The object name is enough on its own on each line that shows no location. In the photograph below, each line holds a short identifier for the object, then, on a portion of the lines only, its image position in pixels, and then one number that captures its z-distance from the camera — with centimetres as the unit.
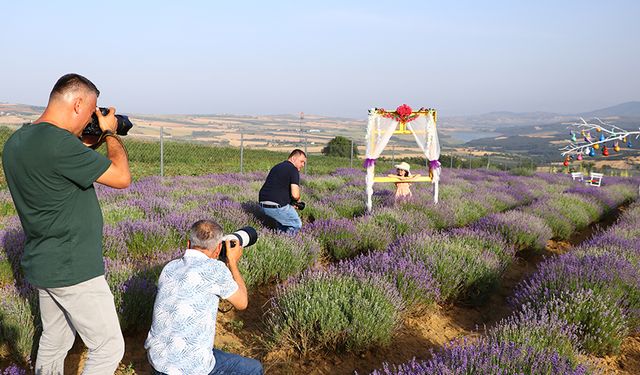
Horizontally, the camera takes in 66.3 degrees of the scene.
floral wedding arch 827
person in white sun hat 870
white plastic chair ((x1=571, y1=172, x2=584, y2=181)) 1825
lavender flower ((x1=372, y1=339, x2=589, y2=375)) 244
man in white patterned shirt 236
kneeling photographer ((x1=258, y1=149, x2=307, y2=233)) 620
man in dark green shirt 213
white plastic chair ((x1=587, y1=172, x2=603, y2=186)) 1631
